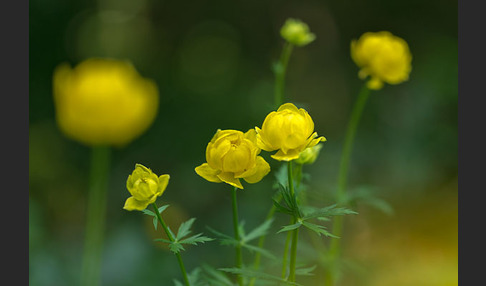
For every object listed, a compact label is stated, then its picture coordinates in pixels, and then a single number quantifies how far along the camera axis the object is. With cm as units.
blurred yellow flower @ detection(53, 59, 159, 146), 121
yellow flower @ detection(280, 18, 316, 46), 115
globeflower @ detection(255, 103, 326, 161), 101
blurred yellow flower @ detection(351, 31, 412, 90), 116
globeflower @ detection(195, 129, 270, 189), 101
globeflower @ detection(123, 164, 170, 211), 101
